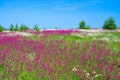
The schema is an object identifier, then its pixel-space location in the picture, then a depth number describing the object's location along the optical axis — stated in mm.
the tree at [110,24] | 49031
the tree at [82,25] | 53594
